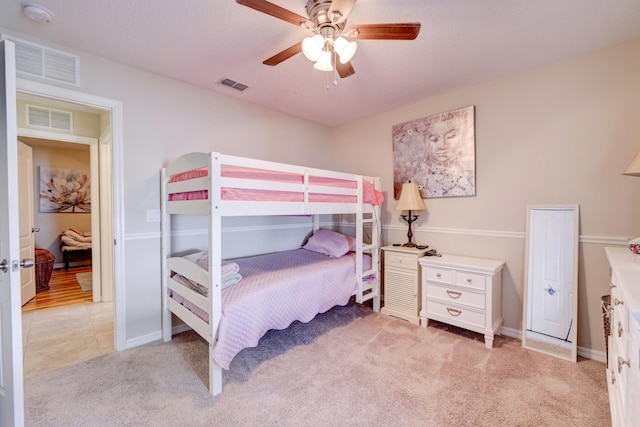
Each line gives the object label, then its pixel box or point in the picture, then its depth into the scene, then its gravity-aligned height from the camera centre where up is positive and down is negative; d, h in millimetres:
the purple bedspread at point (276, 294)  1822 -674
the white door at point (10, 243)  1195 -141
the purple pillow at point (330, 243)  3076 -394
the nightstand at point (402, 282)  2805 -776
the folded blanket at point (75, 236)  5156 -481
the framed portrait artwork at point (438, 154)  2744 +612
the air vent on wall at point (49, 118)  2881 +1024
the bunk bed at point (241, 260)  1760 -403
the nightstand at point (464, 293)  2355 -767
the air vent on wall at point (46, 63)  1927 +1099
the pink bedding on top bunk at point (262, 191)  1834 +146
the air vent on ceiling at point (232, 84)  2617 +1256
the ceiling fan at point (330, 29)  1421 +1020
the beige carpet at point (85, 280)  3966 -1100
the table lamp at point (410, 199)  2908 +118
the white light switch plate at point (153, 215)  2445 -38
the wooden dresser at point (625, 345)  862 -547
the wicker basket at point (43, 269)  3824 -828
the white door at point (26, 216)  3199 -57
